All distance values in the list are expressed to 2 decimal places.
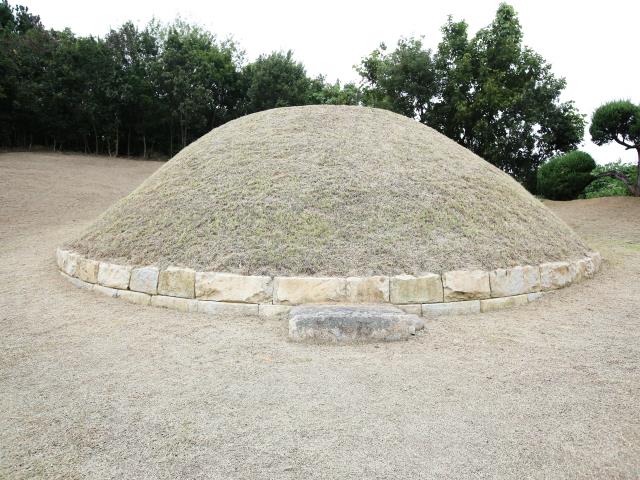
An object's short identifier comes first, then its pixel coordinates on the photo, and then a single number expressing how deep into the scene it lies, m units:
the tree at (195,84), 22.88
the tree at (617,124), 13.40
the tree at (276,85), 23.81
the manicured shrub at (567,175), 15.80
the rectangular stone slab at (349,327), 4.20
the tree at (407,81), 18.64
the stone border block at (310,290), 4.88
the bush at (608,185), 17.12
